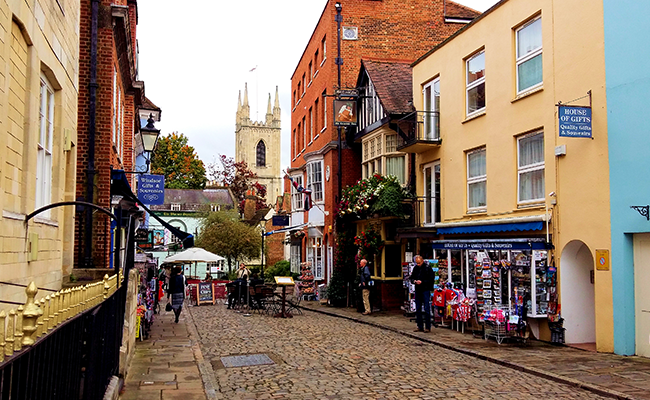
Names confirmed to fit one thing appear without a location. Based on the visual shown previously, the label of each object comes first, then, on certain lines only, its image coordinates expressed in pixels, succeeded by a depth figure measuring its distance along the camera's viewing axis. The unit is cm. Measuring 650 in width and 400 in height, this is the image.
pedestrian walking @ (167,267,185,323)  1780
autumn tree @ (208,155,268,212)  7144
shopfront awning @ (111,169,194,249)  1477
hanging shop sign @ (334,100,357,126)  2412
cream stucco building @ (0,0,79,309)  657
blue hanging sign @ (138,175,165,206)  1817
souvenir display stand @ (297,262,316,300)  2775
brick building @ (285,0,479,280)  2588
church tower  10806
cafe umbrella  2591
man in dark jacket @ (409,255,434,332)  1479
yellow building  1187
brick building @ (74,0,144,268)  1368
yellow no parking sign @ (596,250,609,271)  1137
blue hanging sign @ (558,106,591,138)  1147
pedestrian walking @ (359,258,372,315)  1962
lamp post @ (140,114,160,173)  1567
